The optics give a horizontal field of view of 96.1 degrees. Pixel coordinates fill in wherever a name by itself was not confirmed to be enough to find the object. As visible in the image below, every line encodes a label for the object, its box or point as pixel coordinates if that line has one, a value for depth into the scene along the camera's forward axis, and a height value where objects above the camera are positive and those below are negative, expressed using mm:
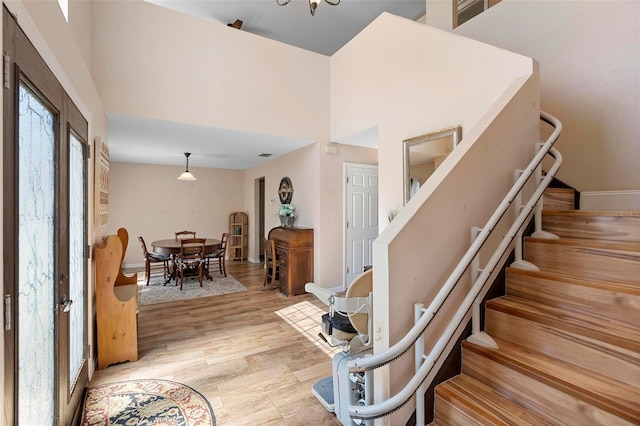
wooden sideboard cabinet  4504 -744
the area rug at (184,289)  4327 -1242
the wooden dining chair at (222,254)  5309 -748
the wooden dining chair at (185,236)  6895 -527
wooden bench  2463 -869
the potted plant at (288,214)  5191 -14
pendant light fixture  5518 +731
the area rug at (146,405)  1870 -1332
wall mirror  2900 +639
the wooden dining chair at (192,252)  4740 -648
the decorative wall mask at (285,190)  5438 +440
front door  1021 -116
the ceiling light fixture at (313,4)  2693 +2025
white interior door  4875 -63
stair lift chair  1658 -787
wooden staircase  1188 -637
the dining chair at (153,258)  5023 -765
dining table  4773 -565
